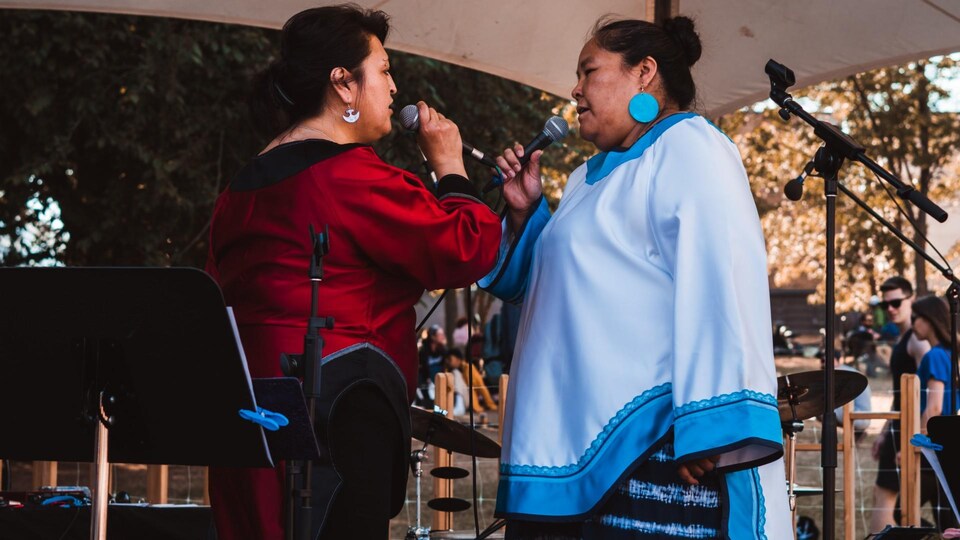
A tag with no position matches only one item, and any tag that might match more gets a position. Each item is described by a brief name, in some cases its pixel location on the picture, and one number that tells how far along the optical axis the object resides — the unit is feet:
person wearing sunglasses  23.03
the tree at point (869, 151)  57.82
